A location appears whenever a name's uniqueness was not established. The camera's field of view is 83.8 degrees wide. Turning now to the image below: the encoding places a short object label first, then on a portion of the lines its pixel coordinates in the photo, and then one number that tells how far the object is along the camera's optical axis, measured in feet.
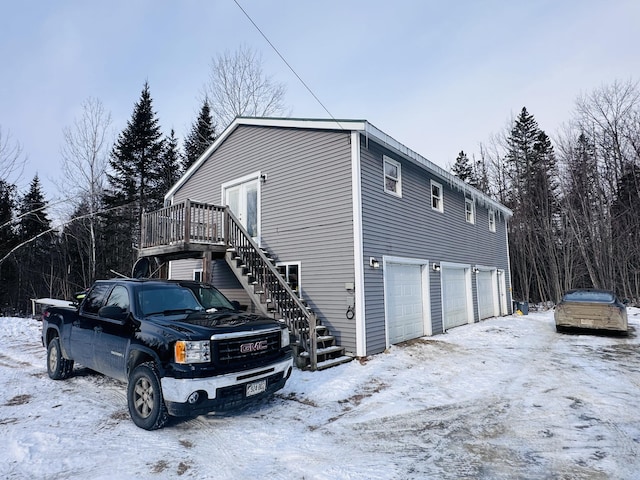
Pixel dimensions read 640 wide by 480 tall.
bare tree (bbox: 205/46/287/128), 76.79
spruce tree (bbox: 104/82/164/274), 78.02
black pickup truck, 13.03
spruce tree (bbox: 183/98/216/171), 90.53
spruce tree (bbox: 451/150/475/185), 113.77
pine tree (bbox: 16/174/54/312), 88.99
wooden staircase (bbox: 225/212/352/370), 23.41
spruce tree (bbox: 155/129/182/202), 85.10
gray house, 27.76
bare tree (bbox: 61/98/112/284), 73.56
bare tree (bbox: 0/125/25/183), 56.08
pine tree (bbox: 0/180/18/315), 73.67
